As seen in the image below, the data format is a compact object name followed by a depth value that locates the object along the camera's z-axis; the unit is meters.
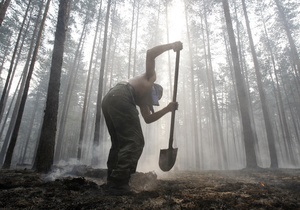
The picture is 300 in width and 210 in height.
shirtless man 2.19
